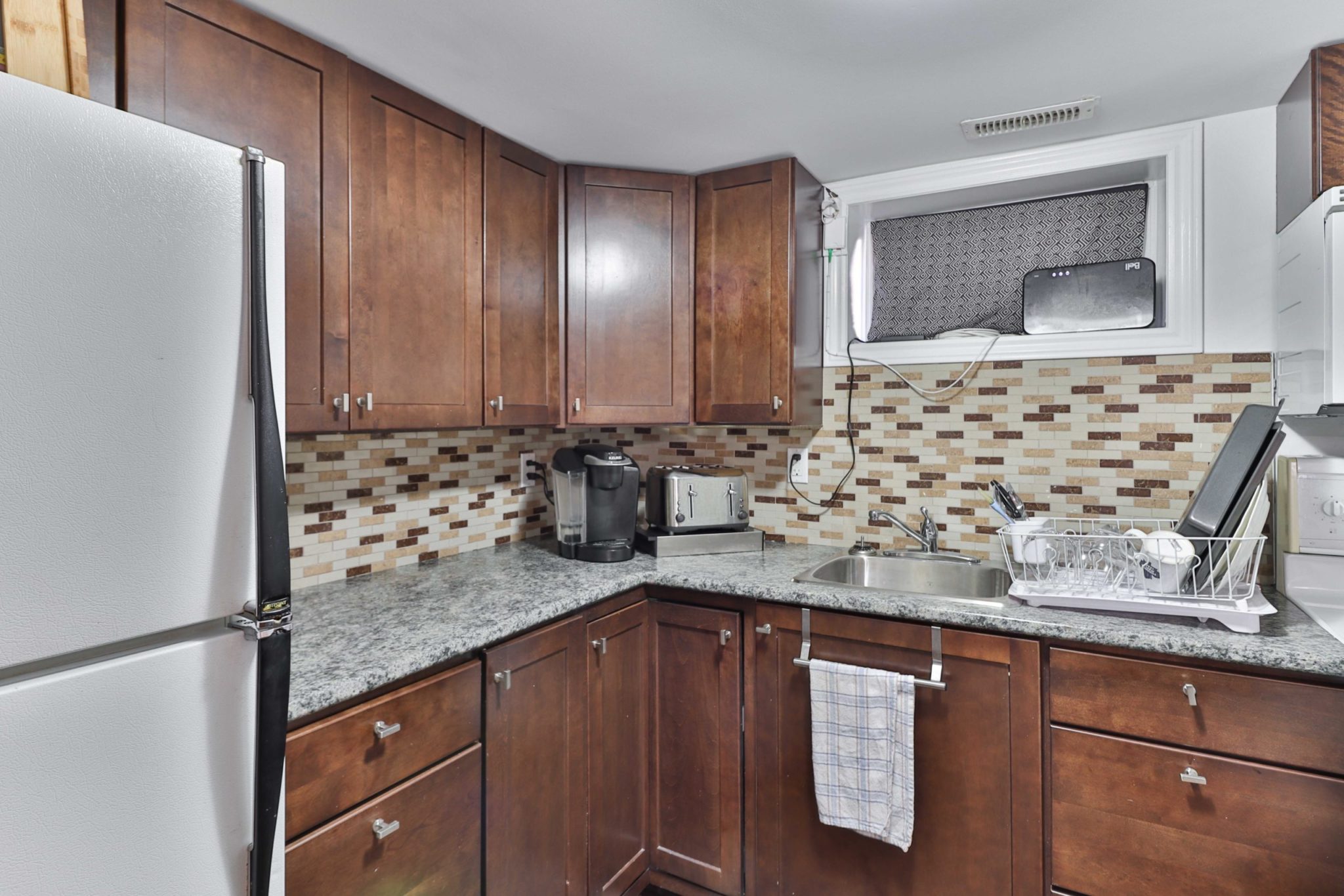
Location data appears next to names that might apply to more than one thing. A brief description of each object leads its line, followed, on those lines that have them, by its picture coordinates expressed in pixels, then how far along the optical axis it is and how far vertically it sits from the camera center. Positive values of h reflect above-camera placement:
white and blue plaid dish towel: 1.73 -0.80
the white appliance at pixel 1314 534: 1.75 -0.25
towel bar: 1.70 -0.58
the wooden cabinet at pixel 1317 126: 1.61 +0.73
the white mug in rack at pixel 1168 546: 1.60 -0.26
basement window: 2.05 +0.65
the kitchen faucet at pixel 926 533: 2.31 -0.33
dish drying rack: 1.57 -0.36
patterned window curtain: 2.24 +0.62
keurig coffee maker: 2.21 -0.21
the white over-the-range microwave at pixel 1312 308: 1.58 +0.30
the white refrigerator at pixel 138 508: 0.66 -0.08
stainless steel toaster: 2.32 -0.21
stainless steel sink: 2.17 -0.46
